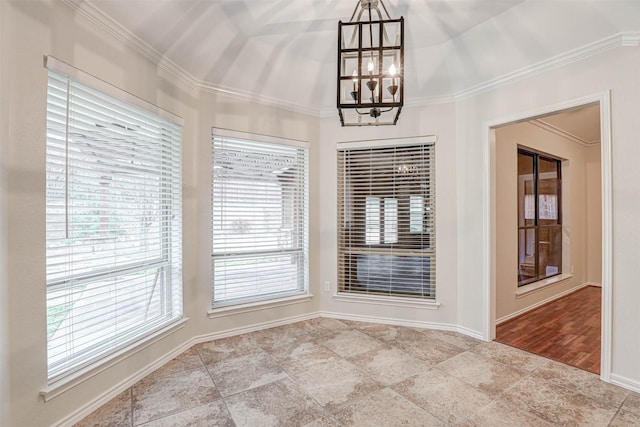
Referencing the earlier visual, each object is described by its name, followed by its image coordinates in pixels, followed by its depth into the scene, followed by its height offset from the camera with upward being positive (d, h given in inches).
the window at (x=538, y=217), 174.7 -1.9
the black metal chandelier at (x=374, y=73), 69.6 +33.2
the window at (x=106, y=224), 77.2 -3.0
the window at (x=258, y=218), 132.1 -1.9
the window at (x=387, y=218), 145.5 -2.0
